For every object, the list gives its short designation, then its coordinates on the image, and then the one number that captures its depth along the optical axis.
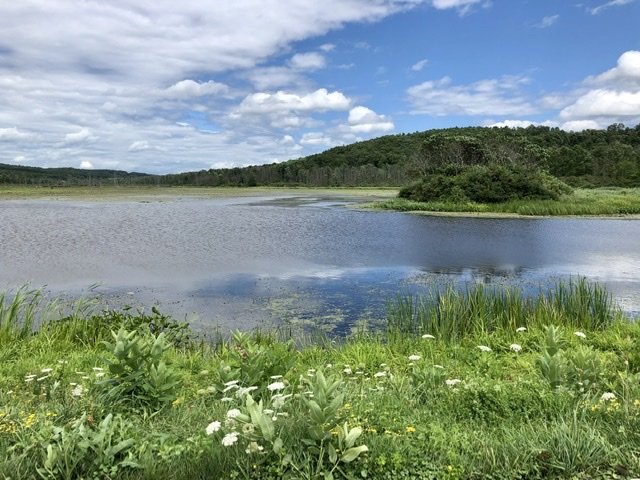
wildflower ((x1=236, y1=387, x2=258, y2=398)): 3.52
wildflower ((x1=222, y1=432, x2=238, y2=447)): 2.69
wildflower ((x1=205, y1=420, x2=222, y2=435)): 2.91
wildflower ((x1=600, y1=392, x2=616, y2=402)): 3.85
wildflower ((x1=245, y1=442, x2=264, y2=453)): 2.78
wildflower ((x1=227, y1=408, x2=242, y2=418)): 2.98
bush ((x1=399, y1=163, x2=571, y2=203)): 43.94
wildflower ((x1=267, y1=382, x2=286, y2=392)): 3.45
